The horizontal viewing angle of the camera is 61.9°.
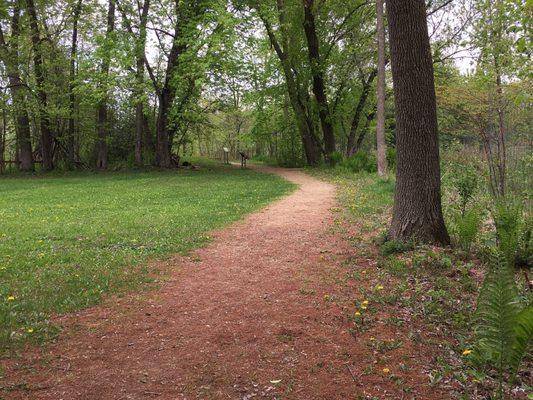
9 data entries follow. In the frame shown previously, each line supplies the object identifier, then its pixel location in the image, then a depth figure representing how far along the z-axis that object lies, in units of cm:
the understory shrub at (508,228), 472
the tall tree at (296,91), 2269
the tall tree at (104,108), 1922
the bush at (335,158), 2222
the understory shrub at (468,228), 560
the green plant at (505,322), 262
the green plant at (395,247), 590
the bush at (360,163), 1962
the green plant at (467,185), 678
